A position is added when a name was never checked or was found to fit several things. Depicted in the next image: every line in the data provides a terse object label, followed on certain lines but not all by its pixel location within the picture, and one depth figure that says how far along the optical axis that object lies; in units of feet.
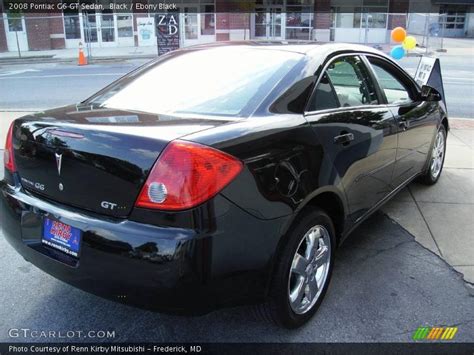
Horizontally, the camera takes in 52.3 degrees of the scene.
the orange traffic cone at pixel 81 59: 69.31
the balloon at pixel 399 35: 43.09
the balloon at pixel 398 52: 38.83
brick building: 86.80
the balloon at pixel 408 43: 43.21
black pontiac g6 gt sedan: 7.09
